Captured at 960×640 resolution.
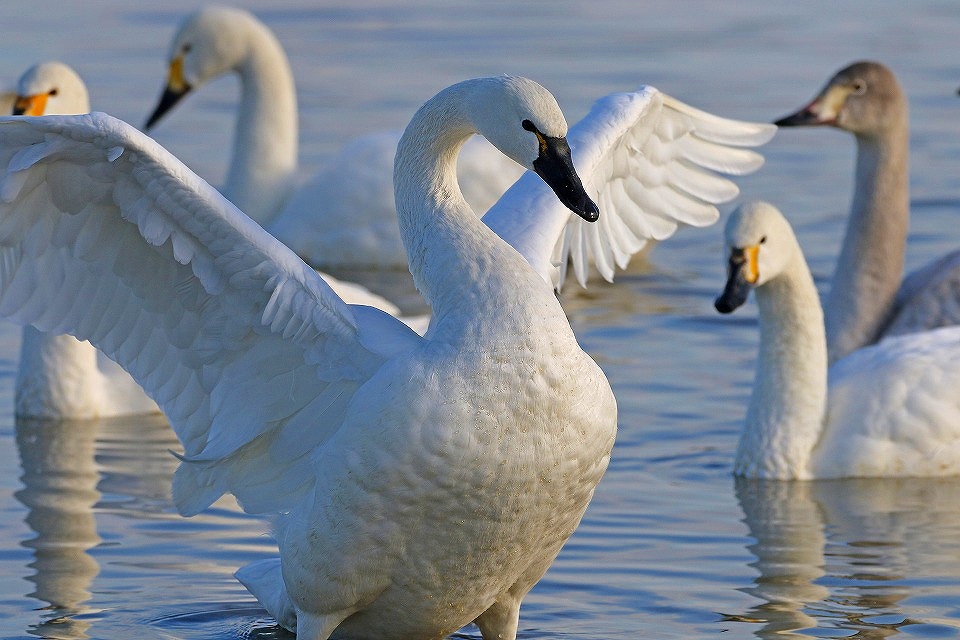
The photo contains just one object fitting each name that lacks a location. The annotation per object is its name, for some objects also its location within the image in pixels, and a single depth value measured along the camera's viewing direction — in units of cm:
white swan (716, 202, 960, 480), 1647
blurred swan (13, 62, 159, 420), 1825
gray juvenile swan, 2014
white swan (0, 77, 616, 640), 1074
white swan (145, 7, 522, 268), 2548
